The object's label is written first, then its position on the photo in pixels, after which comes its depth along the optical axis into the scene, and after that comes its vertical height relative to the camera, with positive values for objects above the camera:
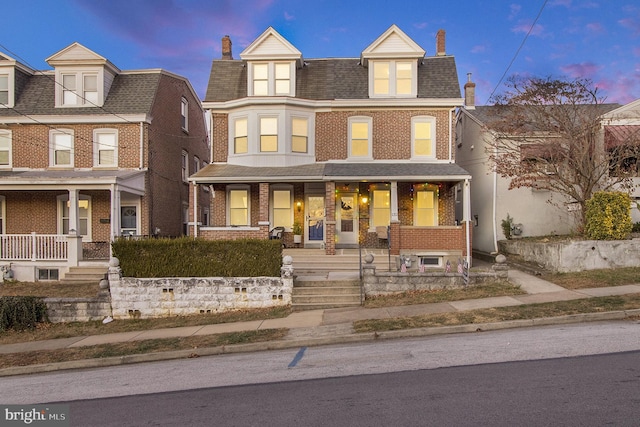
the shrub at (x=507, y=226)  18.59 -0.20
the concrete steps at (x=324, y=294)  11.63 -2.04
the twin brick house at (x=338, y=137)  17.66 +3.63
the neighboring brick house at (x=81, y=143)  18.50 +3.58
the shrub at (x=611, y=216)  13.21 +0.15
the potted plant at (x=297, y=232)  17.36 -0.40
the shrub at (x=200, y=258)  11.95 -0.99
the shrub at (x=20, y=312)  11.43 -2.43
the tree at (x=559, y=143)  15.22 +3.02
